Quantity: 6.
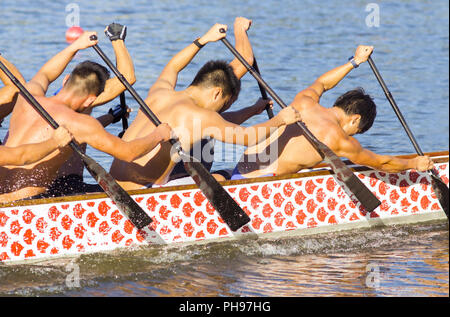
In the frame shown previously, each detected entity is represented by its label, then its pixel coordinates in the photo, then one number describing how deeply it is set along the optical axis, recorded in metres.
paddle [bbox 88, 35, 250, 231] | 14.59
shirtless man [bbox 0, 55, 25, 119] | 14.54
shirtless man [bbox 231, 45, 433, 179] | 15.35
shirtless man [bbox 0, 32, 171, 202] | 13.57
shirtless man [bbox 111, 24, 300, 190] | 14.37
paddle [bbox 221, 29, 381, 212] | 15.30
